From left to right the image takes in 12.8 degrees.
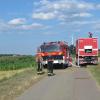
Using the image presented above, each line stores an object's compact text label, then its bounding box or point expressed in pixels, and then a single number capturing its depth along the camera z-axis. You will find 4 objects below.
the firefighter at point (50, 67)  33.52
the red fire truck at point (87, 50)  50.66
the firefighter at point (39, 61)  36.24
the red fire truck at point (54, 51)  43.79
